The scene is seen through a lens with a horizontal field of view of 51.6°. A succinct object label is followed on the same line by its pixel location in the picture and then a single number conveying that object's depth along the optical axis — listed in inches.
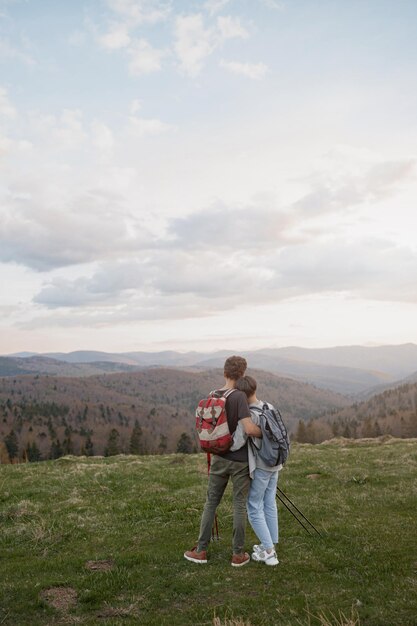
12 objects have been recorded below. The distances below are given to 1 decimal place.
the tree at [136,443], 4247.0
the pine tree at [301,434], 4694.9
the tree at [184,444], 4505.4
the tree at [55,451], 4658.0
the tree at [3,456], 3768.9
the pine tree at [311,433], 4884.4
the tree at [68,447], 4626.5
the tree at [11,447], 4659.7
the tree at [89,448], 5182.1
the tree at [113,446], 3932.1
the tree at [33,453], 4507.9
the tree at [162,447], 5421.3
